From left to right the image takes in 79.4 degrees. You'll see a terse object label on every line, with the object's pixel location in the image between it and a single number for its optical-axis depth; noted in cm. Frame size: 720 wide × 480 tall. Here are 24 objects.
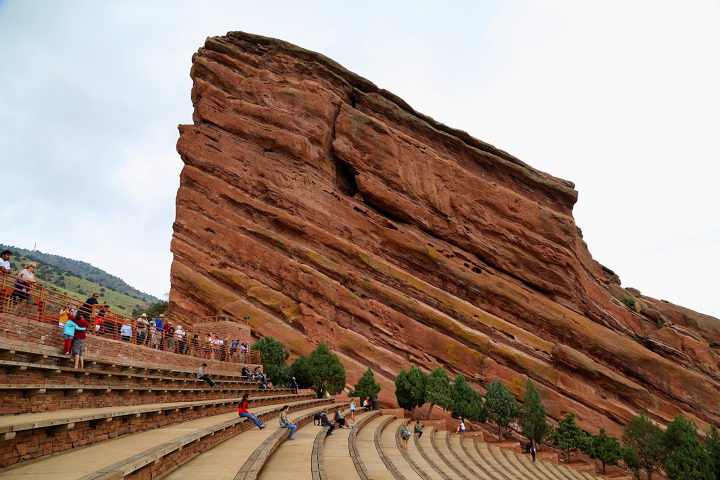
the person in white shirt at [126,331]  1564
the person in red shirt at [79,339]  1062
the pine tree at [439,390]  3041
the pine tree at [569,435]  3172
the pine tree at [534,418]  3200
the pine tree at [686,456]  2905
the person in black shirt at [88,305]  1340
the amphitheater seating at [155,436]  659
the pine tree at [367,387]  3027
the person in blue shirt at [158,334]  1775
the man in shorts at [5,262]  1132
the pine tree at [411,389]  3086
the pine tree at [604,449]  3206
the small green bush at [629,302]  5006
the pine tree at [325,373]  2908
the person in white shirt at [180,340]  1969
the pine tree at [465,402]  3122
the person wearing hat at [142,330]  1700
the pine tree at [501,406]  3197
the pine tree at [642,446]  3156
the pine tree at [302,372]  2952
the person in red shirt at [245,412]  1287
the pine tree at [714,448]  3051
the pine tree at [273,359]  2848
